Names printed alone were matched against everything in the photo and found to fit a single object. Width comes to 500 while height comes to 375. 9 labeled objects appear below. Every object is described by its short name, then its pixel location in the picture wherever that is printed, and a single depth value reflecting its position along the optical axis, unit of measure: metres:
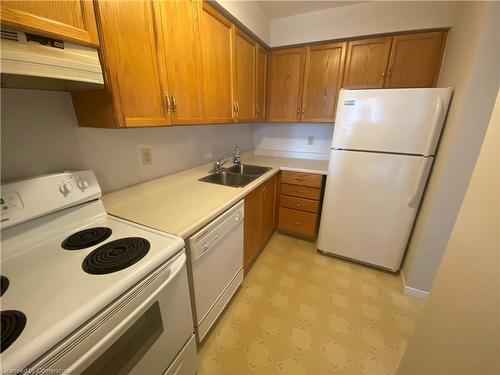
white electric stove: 0.54
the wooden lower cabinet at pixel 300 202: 2.27
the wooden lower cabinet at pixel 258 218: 1.77
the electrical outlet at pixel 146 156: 1.49
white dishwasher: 1.13
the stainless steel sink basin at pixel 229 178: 1.93
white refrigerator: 1.59
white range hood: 0.63
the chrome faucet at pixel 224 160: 2.00
